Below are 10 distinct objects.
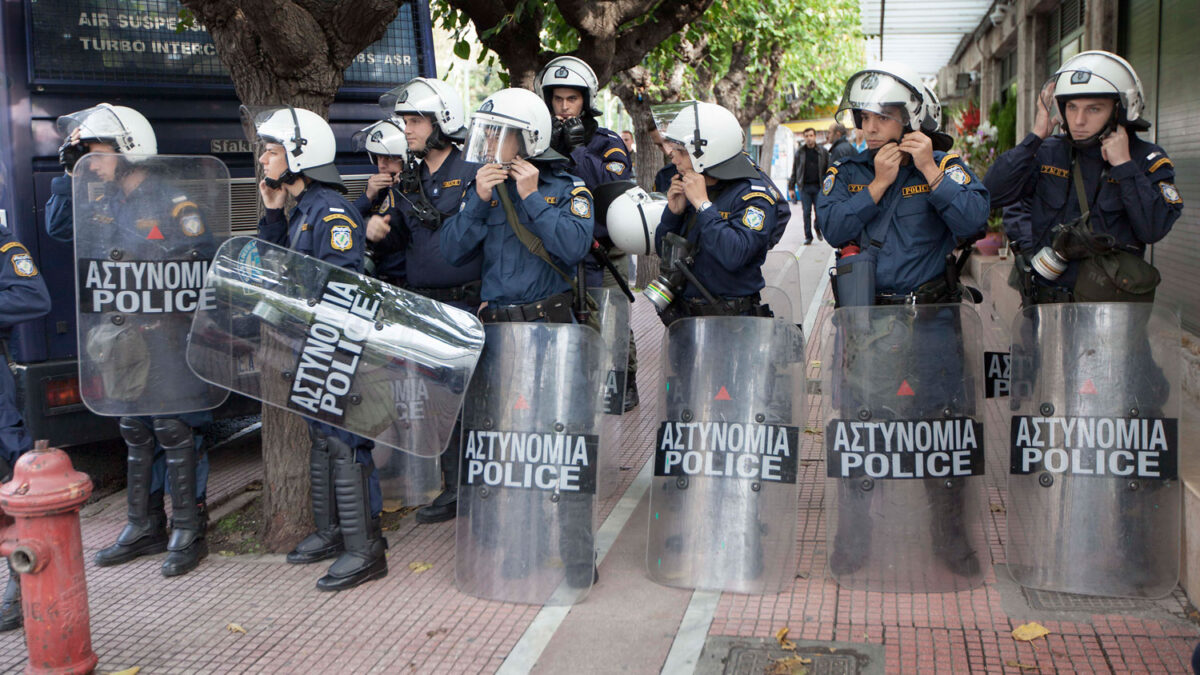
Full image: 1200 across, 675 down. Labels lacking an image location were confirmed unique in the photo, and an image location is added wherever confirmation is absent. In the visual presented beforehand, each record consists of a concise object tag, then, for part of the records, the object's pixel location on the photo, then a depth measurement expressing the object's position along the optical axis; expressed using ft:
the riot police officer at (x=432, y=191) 16.94
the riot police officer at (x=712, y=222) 15.11
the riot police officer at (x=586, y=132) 19.85
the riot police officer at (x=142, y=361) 16.24
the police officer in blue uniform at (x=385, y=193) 17.92
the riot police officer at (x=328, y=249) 15.39
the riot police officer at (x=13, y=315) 14.65
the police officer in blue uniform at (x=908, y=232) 14.43
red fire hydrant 12.30
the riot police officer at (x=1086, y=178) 14.70
